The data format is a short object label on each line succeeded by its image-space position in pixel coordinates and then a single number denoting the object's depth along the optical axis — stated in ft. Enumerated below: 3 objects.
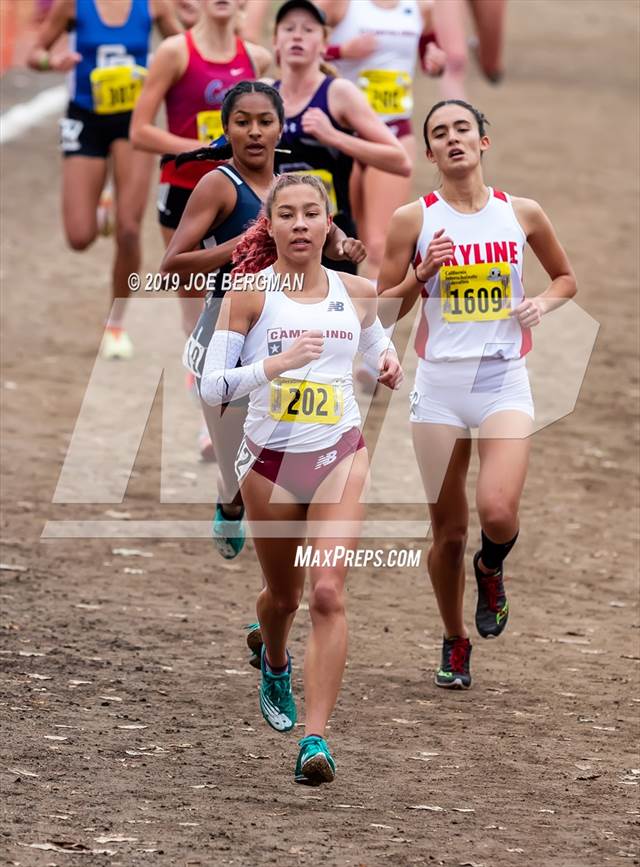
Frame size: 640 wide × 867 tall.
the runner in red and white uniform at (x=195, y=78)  60.03
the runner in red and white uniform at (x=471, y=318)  45.16
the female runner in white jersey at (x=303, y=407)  38.70
